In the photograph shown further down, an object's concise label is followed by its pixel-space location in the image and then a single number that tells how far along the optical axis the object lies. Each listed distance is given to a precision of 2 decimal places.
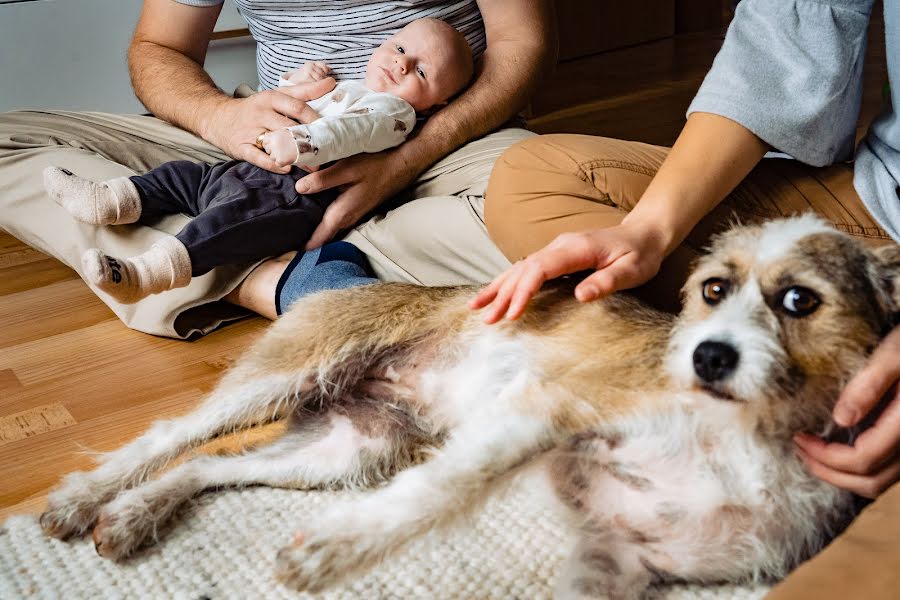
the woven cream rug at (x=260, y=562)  1.24
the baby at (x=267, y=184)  1.87
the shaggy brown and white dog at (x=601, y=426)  1.06
